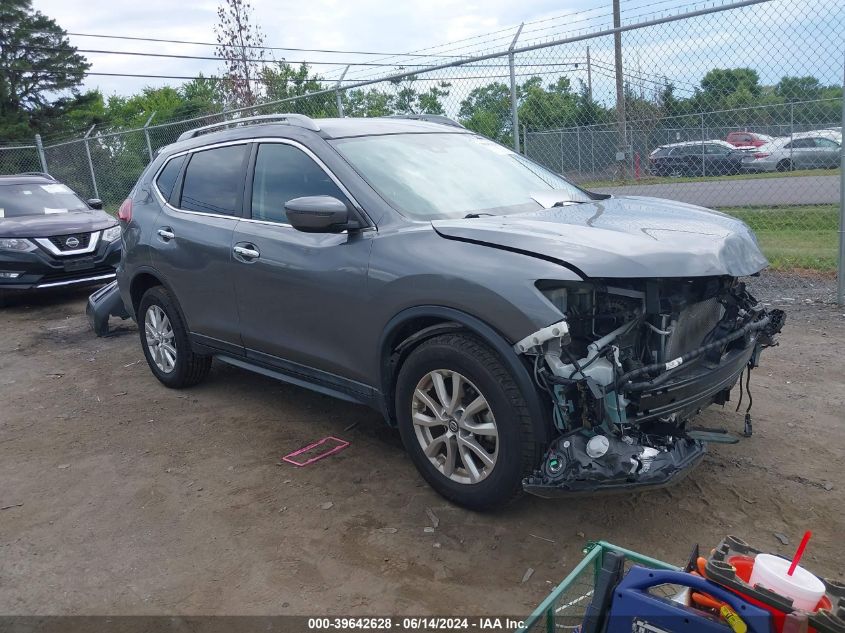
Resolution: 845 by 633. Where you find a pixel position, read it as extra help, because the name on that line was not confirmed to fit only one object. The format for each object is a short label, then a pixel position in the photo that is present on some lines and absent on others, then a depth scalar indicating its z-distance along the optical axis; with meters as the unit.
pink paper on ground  4.11
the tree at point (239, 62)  17.47
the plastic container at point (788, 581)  1.78
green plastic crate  2.12
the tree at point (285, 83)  17.67
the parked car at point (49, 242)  8.80
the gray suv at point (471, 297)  2.93
